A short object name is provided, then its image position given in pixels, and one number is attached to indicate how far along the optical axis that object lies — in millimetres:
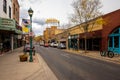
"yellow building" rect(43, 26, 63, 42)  49379
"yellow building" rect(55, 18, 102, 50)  15005
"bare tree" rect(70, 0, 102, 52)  14302
